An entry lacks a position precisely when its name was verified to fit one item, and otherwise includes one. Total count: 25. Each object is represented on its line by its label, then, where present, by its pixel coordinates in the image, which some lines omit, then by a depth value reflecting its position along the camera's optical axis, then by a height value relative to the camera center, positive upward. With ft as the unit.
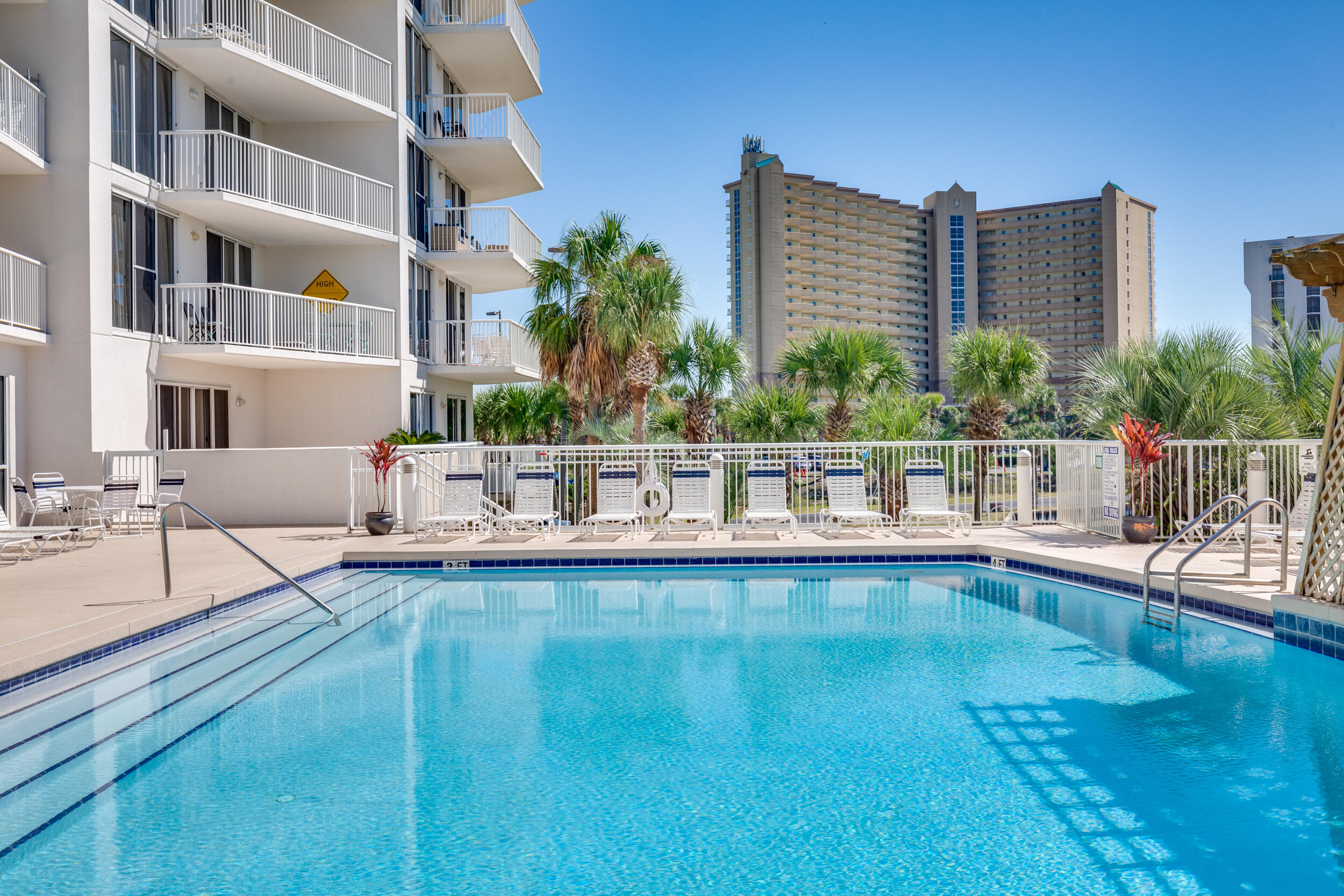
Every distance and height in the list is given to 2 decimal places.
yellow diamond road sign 58.23 +10.86
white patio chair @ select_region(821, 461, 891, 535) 36.96 -1.92
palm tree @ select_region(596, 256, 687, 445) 57.00 +9.21
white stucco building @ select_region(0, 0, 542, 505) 41.27 +13.75
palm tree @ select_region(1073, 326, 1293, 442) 37.40 +2.44
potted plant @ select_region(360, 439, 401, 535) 37.58 -1.36
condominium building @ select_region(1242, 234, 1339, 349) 223.92 +43.24
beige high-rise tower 331.98 +73.98
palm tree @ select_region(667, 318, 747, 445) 64.59 +5.95
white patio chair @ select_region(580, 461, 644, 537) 37.78 -1.88
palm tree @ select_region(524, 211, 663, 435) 62.59 +10.66
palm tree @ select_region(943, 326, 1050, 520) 55.88 +5.09
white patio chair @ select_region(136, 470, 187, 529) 39.01 -1.80
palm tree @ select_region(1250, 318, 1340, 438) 38.09 +3.45
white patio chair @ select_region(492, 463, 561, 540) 37.47 -2.12
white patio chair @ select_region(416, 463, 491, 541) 36.86 -2.15
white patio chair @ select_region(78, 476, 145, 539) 36.22 -2.16
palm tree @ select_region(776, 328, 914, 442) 60.03 +5.52
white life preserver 38.75 -2.49
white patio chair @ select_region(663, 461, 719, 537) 37.93 -2.00
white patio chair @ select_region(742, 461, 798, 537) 37.58 -1.97
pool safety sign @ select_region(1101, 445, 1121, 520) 32.99 -1.51
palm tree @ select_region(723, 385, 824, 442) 59.06 +2.08
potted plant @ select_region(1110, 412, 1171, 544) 31.45 -0.49
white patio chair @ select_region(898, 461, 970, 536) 37.35 -1.94
